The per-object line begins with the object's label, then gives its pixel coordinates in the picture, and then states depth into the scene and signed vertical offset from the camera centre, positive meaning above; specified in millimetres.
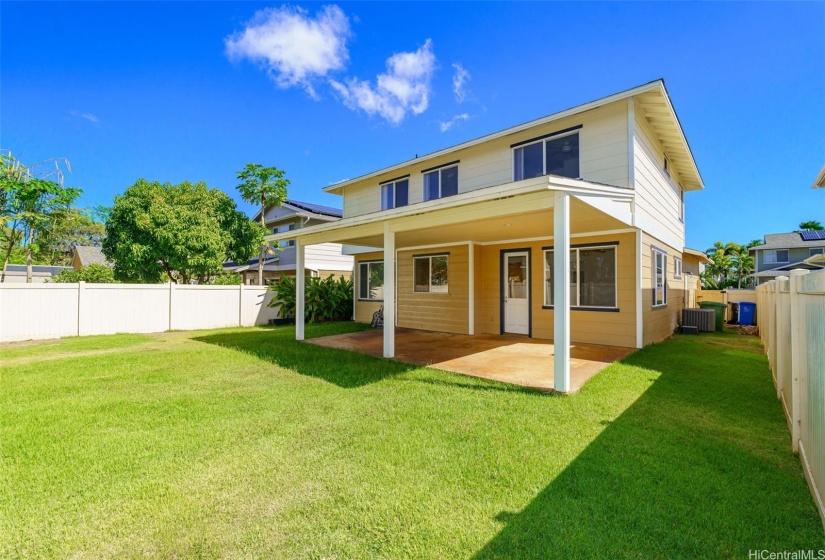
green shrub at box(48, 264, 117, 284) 19156 +681
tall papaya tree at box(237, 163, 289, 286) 18094 +5251
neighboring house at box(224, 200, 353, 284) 19109 +2077
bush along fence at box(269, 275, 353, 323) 14242 -441
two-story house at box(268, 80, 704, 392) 5727 +1303
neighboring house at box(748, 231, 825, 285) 29859 +3442
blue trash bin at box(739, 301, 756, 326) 12523 -785
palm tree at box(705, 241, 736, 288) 34531 +2256
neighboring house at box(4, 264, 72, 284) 26078 +1219
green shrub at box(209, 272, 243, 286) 17906 +452
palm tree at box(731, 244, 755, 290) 34094 +2621
